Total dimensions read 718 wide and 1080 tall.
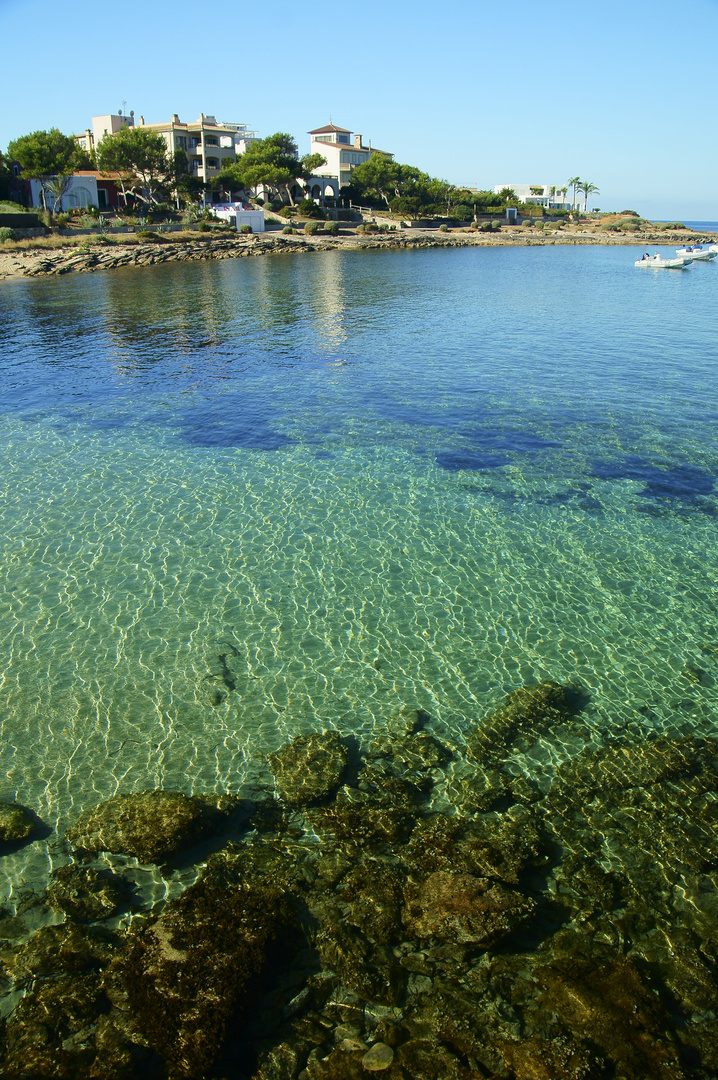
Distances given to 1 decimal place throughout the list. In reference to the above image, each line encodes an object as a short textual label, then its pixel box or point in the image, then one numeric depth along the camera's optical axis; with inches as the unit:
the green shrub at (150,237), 2861.7
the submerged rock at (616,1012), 188.2
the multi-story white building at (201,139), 3804.1
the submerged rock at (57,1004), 194.2
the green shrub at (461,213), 4616.1
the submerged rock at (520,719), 322.0
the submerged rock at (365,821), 273.9
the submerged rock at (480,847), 253.3
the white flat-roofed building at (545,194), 6584.6
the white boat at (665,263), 2600.9
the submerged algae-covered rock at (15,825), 275.0
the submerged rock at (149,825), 266.5
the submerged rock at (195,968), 195.3
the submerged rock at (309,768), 295.9
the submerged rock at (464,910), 228.4
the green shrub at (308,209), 3761.3
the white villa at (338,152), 4345.5
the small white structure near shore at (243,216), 3331.7
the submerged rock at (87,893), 244.7
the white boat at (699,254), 2748.5
